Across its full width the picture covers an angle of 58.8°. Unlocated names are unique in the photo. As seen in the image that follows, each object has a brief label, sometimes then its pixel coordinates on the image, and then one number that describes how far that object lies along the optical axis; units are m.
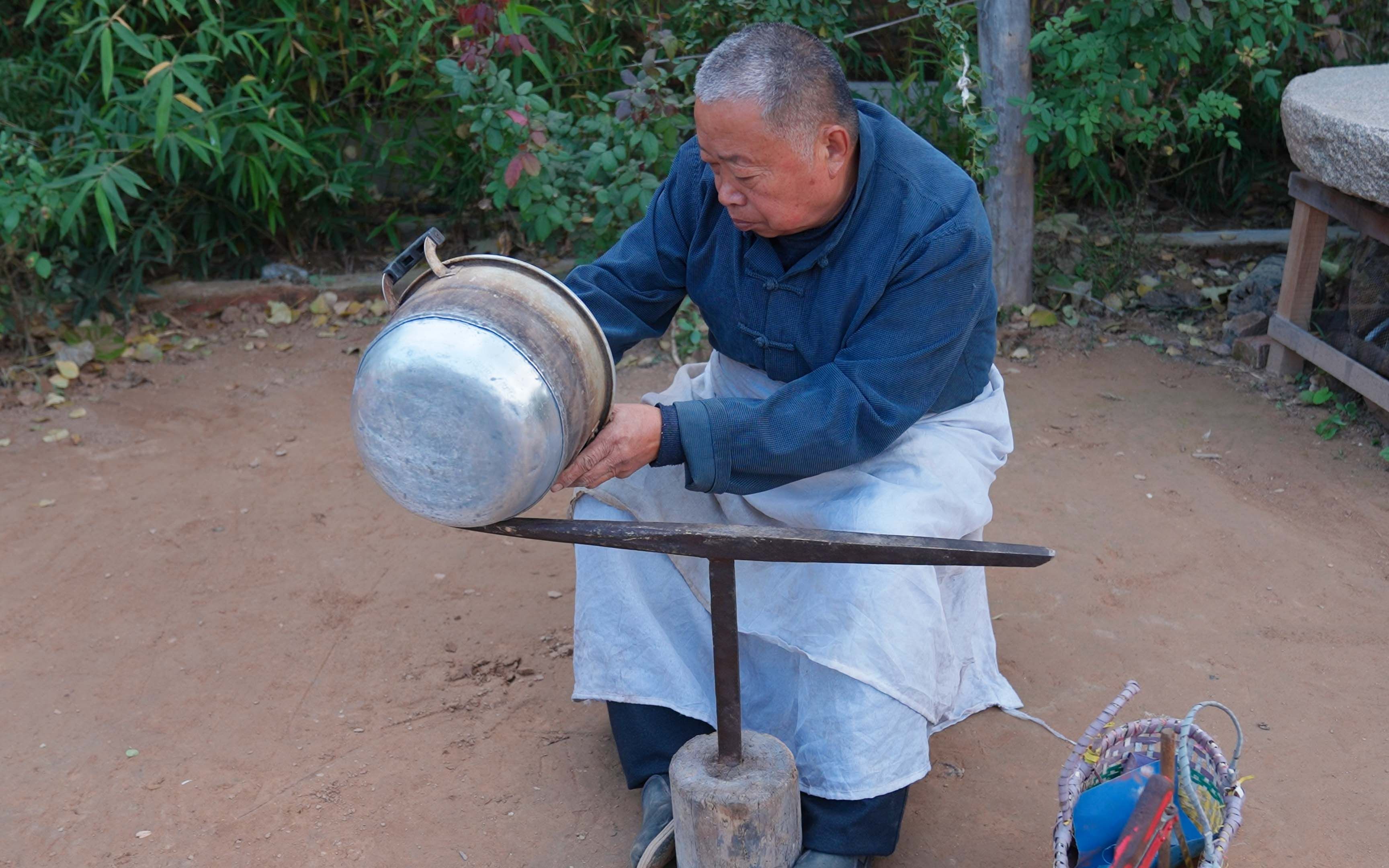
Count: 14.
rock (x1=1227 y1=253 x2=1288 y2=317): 4.79
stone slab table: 3.71
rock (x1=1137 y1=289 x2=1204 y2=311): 4.95
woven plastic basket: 1.94
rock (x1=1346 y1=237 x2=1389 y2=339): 4.22
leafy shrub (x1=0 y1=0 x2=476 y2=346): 4.43
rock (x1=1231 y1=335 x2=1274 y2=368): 4.46
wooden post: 4.56
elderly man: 2.06
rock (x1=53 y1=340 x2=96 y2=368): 4.68
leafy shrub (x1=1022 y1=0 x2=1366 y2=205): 4.36
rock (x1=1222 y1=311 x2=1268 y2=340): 4.57
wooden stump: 2.05
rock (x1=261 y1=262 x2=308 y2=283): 5.30
